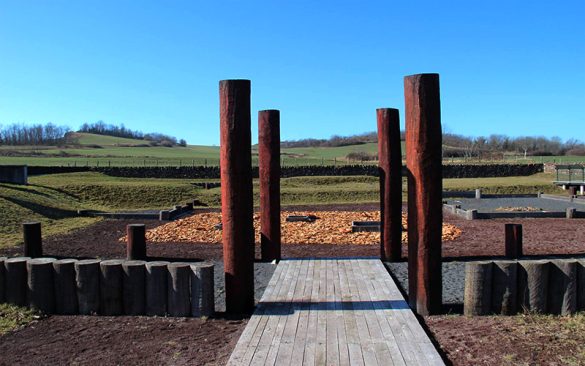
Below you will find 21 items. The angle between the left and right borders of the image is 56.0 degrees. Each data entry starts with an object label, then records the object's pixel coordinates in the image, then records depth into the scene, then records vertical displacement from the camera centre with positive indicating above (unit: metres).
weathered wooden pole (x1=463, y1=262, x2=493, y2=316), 6.61 -1.61
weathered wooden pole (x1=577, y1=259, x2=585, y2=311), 6.64 -1.64
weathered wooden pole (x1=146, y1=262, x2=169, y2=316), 6.82 -1.59
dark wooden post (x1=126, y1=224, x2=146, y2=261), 10.72 -1.61
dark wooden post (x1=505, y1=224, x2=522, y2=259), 10.63 -1.72
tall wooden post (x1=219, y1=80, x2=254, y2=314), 6.96 -0.42
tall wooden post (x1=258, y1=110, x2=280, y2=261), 10.60 -0.42
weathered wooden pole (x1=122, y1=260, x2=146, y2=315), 6.88 -1.58
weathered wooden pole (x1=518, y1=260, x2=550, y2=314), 6.59 -1.60
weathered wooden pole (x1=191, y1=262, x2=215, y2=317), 6.74 -1.58
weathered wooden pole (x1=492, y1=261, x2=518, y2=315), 6.62 -1.62
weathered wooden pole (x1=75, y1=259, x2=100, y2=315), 6.98 -1.56
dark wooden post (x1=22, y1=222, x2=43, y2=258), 11.16 -1.53
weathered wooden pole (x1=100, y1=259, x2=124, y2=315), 6.94 -1.59
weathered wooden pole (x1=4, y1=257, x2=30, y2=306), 7.24 -1.53
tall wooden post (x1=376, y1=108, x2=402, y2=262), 10.28 -0.48
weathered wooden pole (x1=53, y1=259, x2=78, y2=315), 7.06 -1.60
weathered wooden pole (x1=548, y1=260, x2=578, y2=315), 6.59 -1.65
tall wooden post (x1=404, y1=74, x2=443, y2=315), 6.78 -0.31
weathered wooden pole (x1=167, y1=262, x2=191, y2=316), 6.76 -1.60
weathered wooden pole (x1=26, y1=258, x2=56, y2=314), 7.12 -1.58
